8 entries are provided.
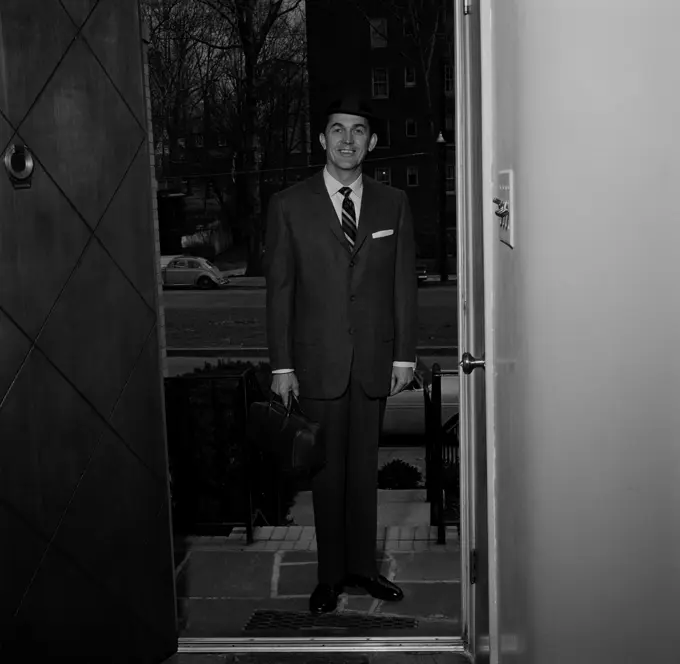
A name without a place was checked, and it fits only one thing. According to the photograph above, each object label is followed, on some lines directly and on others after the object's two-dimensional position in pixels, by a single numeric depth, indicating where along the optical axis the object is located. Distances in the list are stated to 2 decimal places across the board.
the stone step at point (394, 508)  5.44
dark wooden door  2.83
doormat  3.98
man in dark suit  4.03
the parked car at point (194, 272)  19.31
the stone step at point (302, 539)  4.97
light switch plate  2.16
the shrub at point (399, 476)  7.28
